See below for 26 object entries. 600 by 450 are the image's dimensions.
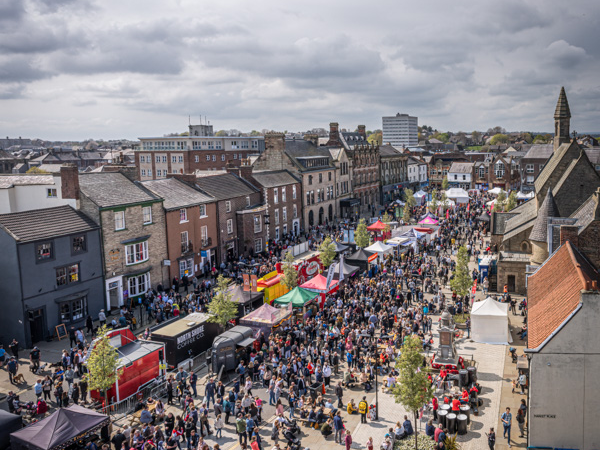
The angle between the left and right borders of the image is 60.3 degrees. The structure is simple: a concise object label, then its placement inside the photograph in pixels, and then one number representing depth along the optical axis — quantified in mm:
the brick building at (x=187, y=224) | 40312
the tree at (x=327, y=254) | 41656
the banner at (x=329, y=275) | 33928
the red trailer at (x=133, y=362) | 22078
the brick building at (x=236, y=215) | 46469
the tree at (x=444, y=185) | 98938
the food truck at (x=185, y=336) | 25484
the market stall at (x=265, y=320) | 28234
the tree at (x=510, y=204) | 61781
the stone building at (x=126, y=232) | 34625
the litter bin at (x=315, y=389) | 22169
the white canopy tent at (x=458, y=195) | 75188
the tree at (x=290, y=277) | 34781
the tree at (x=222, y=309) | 27703
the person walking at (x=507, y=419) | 18781
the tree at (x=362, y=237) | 48241
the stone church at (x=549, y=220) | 28906
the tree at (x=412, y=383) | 18438
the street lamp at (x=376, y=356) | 20578
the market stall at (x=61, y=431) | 16875
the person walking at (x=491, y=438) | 17859
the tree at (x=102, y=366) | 20438
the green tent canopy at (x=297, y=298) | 31172
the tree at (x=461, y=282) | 33000
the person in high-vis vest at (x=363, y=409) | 20192
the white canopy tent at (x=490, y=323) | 27766
